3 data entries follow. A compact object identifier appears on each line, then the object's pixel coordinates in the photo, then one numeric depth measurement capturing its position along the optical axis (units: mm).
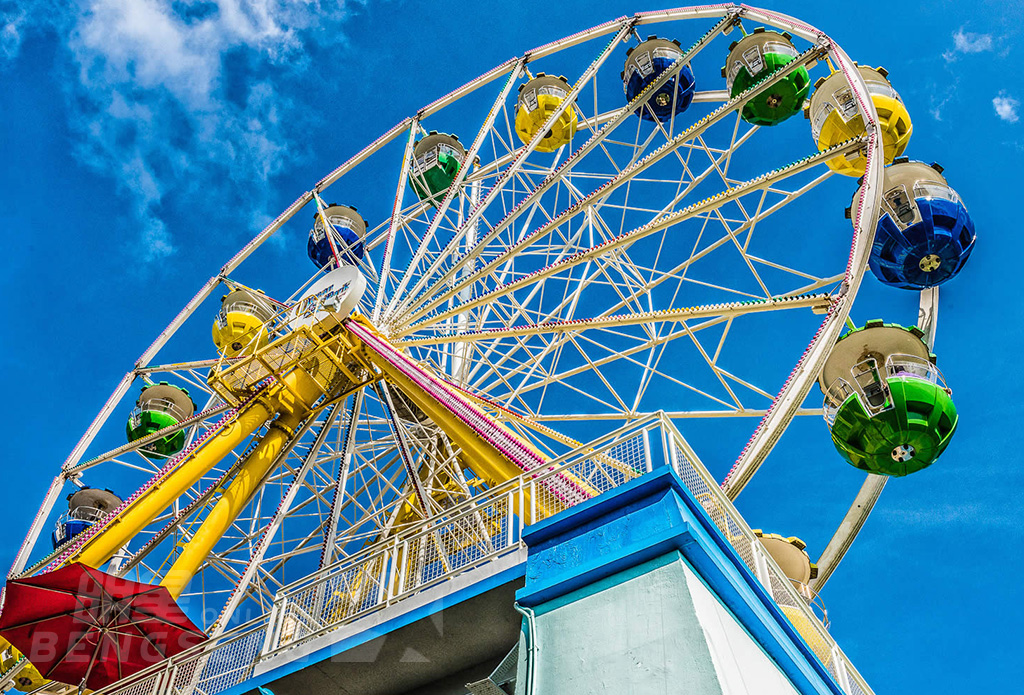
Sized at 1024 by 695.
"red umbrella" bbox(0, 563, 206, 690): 10445
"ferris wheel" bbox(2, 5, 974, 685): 11289
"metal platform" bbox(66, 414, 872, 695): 7266
